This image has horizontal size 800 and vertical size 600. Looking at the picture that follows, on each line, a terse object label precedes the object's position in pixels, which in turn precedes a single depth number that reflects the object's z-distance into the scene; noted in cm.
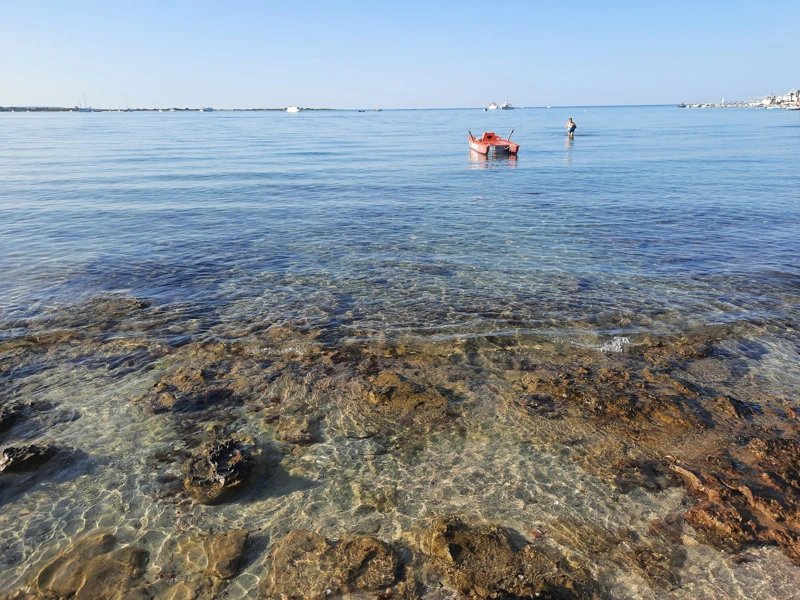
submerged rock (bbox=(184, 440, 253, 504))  533
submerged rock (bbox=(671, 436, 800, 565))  468
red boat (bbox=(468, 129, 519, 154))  3975
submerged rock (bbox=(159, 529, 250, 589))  441
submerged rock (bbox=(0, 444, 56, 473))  566
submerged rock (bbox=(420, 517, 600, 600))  419
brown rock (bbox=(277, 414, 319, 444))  630
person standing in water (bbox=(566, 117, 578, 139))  5744
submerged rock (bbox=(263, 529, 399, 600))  425
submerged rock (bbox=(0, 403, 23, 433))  650
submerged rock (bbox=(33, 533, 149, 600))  423
